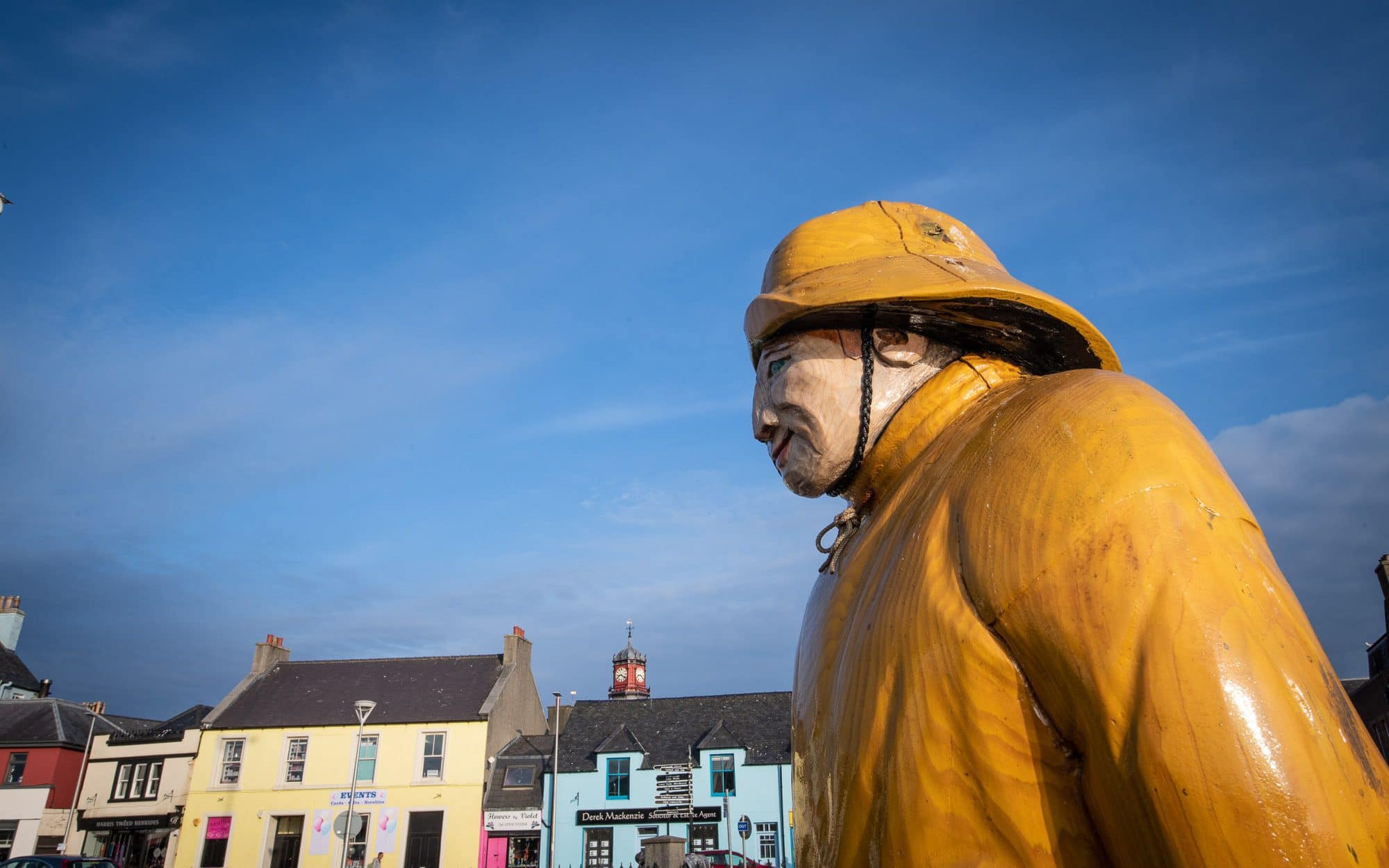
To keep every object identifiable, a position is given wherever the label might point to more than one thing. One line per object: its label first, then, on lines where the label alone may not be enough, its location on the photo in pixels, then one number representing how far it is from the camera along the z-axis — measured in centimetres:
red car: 2500
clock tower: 5356
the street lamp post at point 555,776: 3044
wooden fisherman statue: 105
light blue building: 3156
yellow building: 3012
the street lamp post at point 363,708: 2218
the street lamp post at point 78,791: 3131
